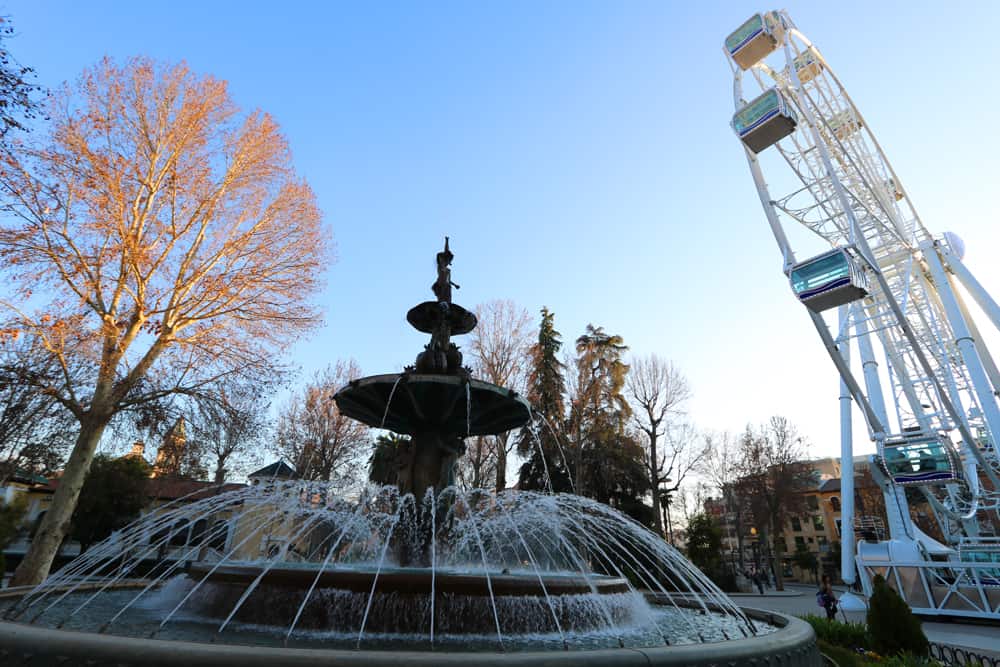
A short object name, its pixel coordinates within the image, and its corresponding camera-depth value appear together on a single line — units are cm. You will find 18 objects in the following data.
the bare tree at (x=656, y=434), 2780
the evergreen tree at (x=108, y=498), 2880
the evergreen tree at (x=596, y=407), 2591
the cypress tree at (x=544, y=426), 2661
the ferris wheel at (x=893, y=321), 1716
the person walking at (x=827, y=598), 1298
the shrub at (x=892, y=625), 685
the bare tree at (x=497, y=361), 2456
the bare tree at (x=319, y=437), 2619
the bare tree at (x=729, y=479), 3909
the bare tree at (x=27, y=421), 1105
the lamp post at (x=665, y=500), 2871
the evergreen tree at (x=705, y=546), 2528
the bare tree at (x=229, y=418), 1310
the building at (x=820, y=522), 4406
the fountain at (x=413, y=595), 289
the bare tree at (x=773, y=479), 3578
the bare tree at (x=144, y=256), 1156
